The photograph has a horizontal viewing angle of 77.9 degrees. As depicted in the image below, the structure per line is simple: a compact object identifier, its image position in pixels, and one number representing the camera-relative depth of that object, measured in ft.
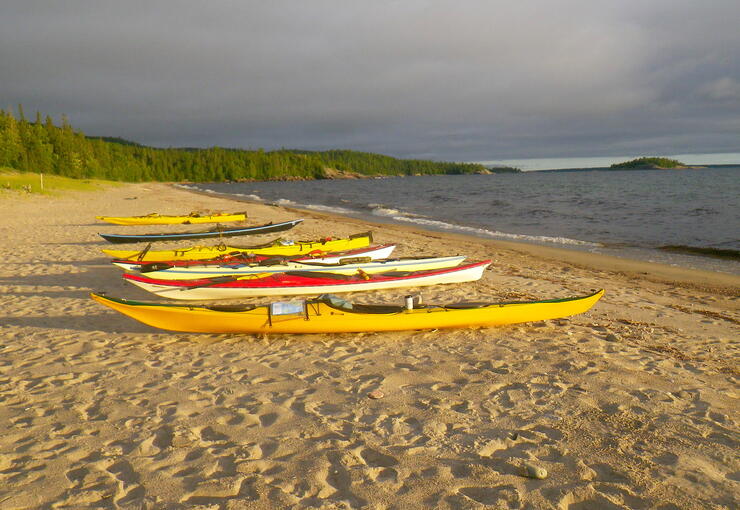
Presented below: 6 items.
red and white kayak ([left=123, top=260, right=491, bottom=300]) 30.17
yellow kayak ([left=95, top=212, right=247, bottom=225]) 71.36
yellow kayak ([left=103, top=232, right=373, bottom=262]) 39.68
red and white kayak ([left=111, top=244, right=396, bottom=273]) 33.57
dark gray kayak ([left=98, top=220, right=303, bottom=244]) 54.95
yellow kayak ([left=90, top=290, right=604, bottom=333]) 23.18
